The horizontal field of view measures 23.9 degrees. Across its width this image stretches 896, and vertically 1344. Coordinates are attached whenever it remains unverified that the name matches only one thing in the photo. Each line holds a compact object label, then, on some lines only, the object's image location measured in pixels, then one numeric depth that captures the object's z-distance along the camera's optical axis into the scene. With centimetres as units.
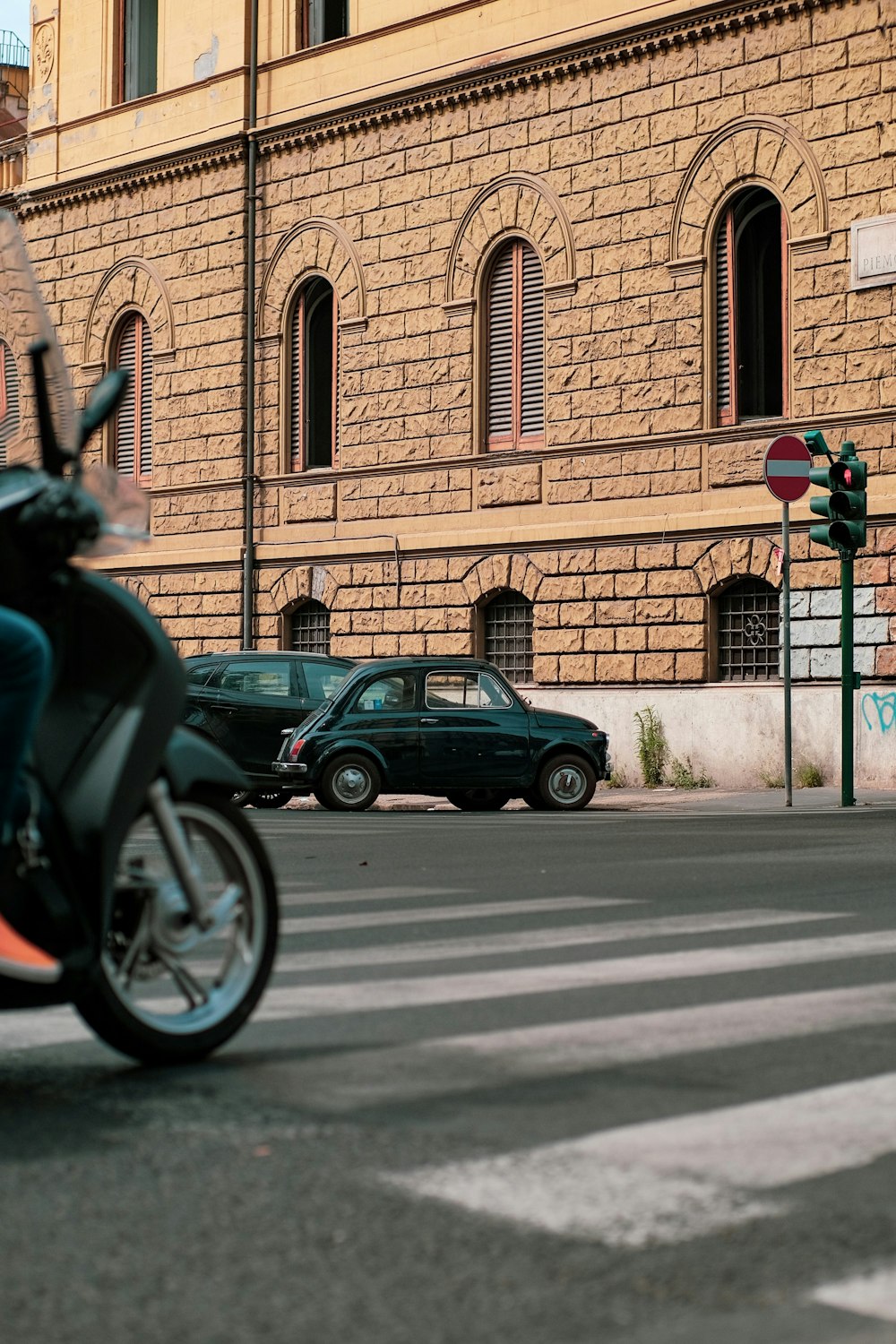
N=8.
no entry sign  1989
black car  2166
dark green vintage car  2041
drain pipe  3083
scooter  511
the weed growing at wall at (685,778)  2445
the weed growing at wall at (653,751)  2494
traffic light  1928
